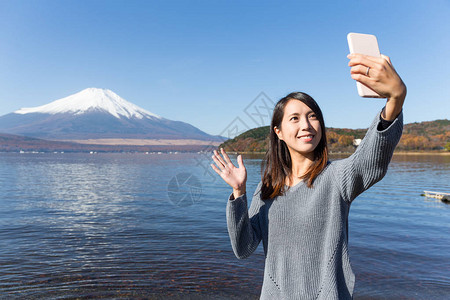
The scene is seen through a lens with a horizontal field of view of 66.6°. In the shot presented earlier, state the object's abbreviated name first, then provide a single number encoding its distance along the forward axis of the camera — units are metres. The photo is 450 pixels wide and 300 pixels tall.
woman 1.61
